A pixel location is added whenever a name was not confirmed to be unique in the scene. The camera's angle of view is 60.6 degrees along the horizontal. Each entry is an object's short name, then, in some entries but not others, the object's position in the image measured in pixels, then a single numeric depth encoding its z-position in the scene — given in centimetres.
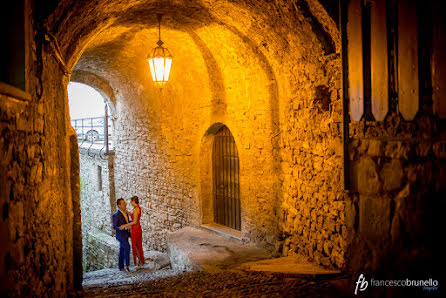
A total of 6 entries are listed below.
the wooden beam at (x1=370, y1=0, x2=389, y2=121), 303
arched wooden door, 733
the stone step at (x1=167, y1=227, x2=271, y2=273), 579
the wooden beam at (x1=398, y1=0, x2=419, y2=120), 273
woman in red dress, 750
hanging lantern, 615
